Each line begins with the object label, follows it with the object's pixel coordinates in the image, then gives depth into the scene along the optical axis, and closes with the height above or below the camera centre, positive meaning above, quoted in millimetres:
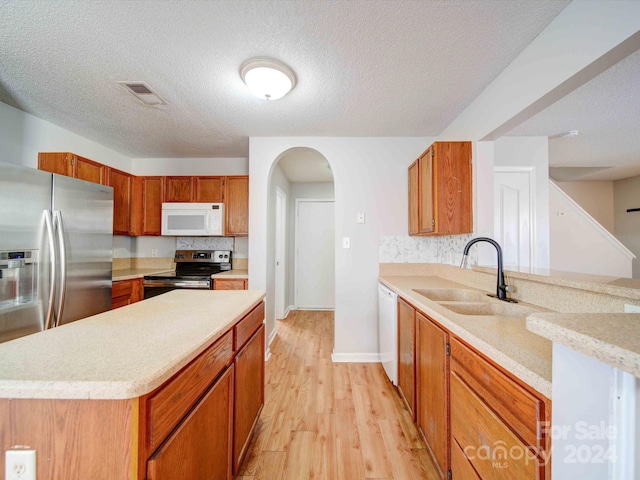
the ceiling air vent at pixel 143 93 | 1803 +1146
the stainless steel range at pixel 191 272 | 2750 -357
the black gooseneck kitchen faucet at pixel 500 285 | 1472 -236
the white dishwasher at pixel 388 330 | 1936 -722
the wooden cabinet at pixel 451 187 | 1999 +471
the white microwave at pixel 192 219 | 3078 +306
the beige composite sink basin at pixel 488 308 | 1352 -370
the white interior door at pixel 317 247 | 4445 -41
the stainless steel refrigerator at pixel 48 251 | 1612 -61
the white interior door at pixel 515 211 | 2594 +370
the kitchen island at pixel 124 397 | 572 -396
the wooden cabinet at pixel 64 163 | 2355 +758
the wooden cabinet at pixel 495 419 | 647 -544
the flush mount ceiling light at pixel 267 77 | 1546 +1087
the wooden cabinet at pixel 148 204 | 3170 +499
